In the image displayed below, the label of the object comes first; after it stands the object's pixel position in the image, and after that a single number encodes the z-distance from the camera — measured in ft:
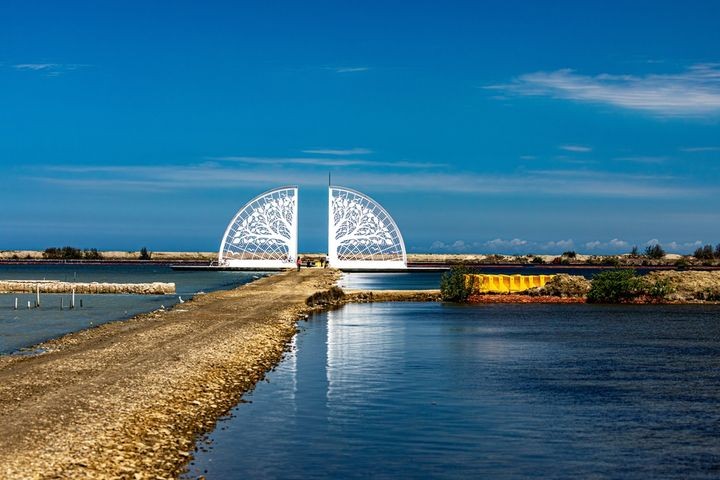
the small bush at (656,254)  489.58
